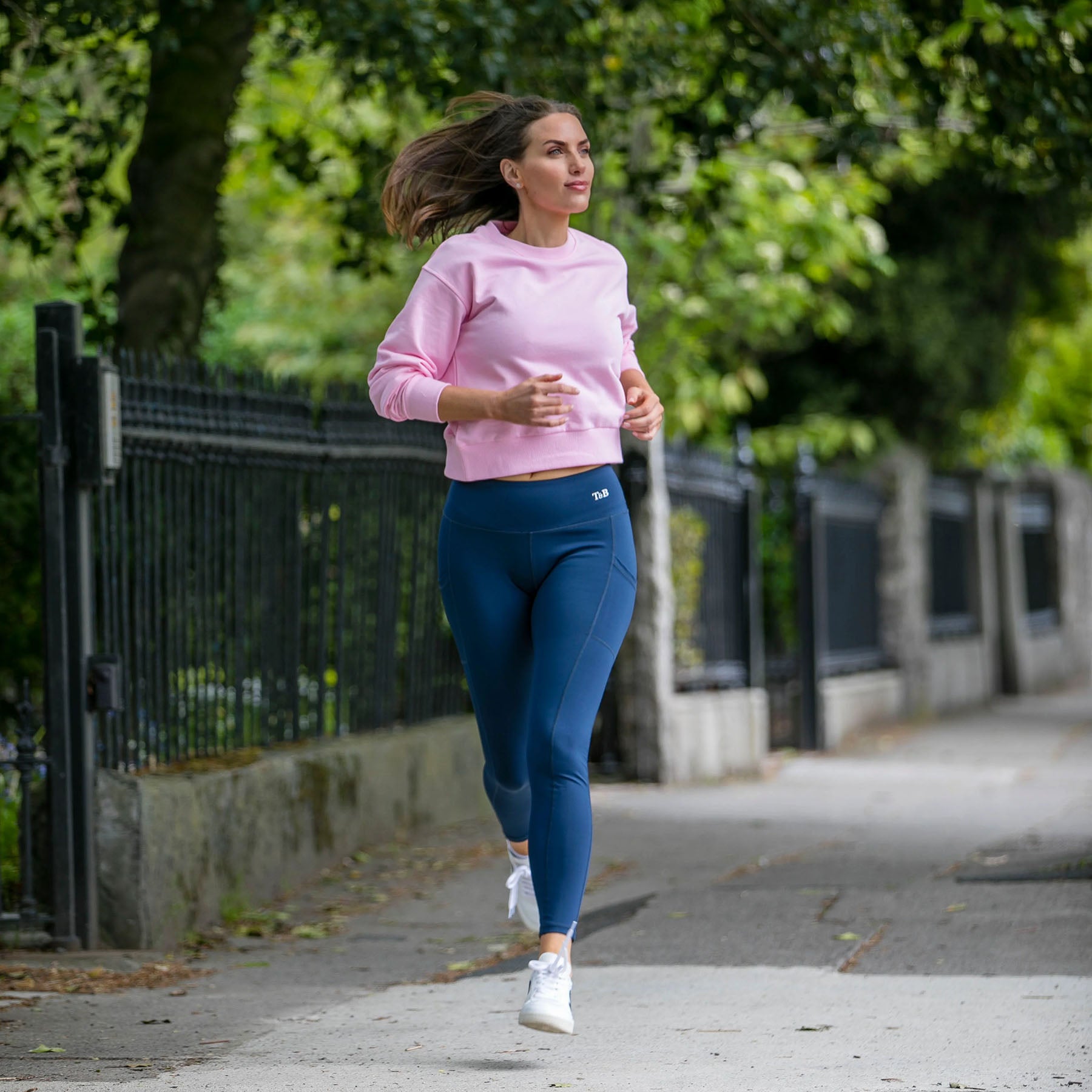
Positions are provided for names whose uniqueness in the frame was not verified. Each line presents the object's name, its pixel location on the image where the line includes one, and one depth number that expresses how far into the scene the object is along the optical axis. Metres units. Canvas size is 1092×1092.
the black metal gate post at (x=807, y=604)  25.08
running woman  7.80
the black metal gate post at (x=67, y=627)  10.82
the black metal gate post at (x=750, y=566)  23.55
